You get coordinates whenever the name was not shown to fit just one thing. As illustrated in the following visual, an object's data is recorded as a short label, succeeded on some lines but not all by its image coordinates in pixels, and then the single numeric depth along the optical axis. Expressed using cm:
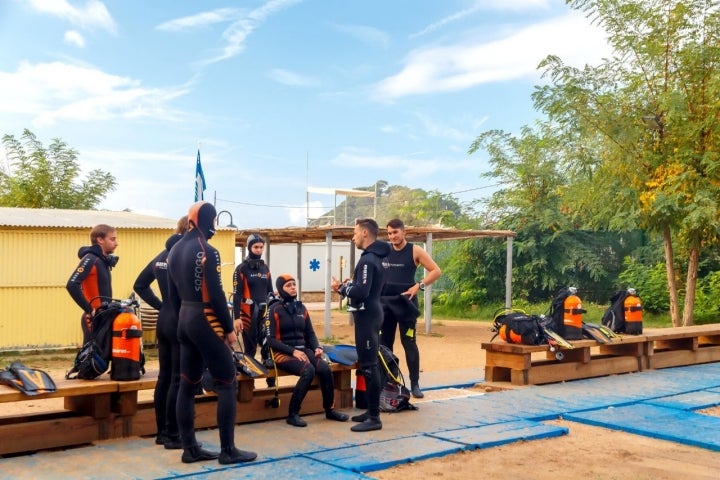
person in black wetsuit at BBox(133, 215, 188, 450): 533
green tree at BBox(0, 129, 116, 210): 2442
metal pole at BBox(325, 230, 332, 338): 1602
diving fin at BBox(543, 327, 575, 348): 862
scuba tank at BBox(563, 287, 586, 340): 888
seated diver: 620
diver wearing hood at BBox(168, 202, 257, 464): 488
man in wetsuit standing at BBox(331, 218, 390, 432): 610
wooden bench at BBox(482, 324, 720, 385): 851
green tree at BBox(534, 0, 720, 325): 1528
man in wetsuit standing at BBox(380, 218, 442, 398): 733
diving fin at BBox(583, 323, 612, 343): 909
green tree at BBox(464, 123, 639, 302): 2383
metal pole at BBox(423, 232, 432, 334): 1722
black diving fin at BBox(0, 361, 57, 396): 493
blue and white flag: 1263
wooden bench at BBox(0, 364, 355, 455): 510
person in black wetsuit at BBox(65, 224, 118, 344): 586
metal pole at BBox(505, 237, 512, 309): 1877
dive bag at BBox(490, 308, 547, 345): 845
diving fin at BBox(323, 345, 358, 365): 664
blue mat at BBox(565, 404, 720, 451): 607
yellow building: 1279
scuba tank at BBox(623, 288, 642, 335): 983
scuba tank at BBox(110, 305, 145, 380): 546
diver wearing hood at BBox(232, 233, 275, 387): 805
